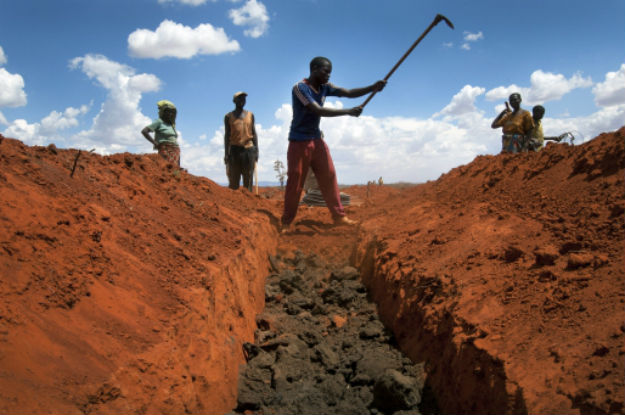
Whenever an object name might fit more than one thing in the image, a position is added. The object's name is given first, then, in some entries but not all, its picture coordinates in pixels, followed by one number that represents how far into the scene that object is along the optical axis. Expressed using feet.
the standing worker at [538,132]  24.13
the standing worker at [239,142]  22.84
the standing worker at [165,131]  21.21
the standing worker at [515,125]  23.00
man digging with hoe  17.46
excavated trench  8.96
